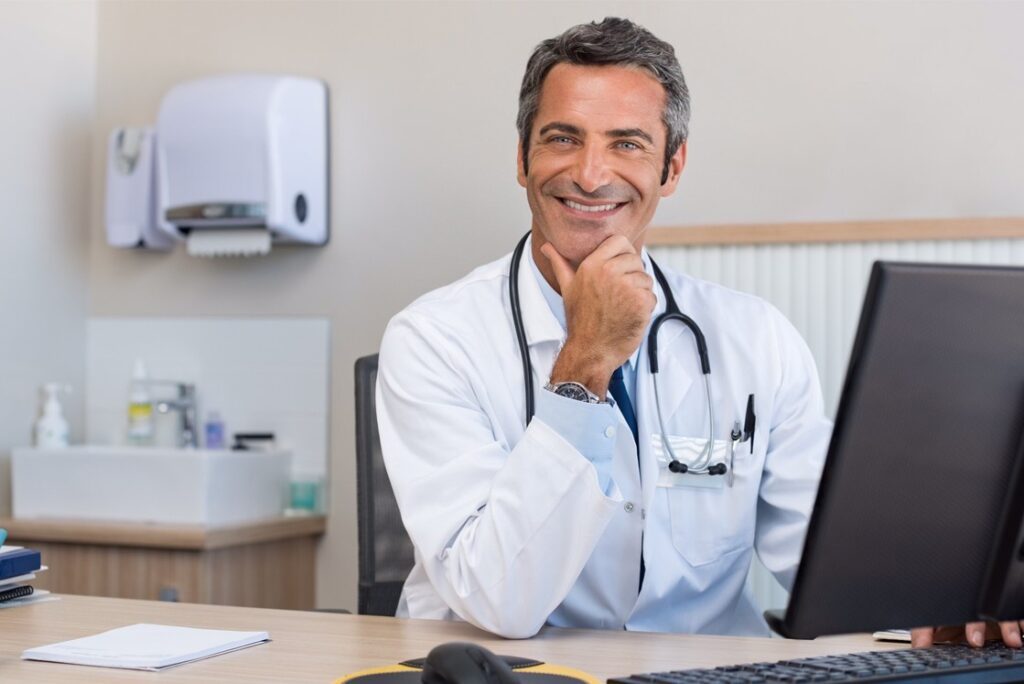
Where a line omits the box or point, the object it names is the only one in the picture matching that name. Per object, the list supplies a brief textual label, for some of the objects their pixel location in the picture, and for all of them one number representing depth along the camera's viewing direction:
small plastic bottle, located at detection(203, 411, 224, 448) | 3.22
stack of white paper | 1.17
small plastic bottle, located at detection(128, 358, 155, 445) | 3.20
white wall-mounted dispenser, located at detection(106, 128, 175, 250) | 3.23
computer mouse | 0.94
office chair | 1.91
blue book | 1.52
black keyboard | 0.94
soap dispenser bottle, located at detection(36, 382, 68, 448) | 3.15
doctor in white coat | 1.37
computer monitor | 0.86
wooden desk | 1.14
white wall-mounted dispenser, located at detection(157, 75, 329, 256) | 3.01
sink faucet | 3.22
